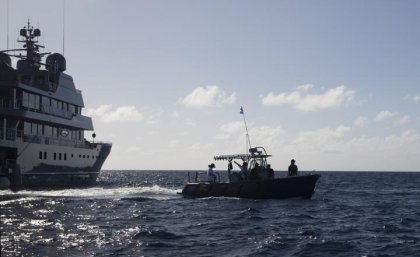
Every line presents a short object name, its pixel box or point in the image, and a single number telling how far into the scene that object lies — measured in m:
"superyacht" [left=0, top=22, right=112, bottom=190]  41.28
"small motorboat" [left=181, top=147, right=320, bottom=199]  31.83
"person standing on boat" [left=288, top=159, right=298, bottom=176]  32.34
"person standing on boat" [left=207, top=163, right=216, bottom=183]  34.88
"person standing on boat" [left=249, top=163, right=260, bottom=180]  32.41
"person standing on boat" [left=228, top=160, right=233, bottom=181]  34.16
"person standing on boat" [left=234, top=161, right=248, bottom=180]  33.50
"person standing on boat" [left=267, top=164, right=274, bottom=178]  32.69
